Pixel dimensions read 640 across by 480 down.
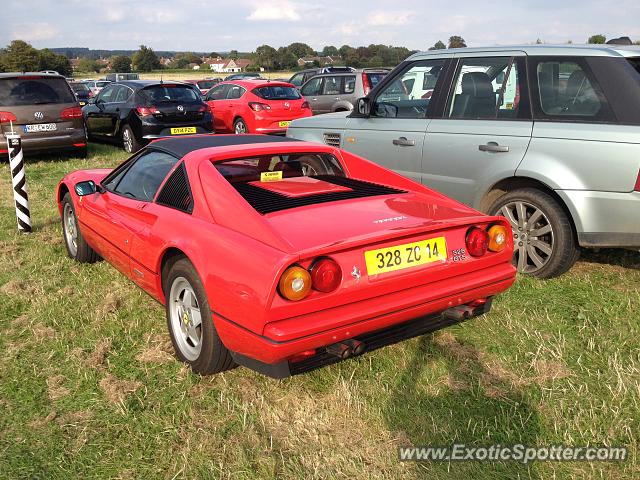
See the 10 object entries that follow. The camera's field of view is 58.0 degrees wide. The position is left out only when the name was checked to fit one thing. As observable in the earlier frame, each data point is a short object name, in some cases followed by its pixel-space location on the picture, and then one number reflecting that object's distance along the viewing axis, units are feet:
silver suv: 13.80
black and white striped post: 20.74
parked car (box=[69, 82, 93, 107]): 83.66
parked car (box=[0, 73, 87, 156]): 33.50
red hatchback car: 43.11
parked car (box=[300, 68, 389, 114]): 49.73
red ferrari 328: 8.93
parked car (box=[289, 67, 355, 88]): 72.39
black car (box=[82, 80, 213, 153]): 38.52
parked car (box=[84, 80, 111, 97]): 99.76
